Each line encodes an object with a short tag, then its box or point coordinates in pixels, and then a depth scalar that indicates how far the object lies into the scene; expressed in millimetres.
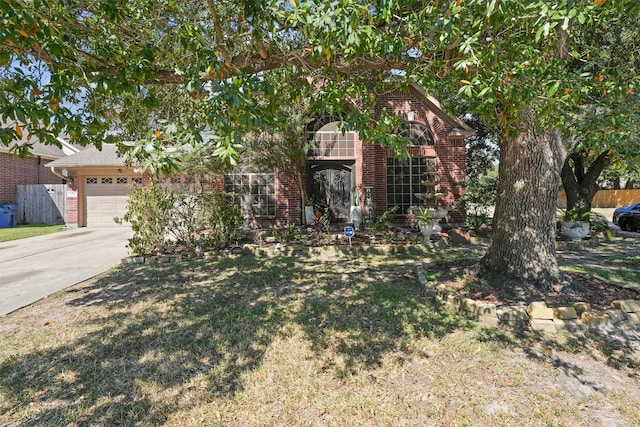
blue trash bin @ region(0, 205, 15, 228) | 16016
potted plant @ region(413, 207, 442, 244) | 9547
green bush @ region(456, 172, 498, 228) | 11805
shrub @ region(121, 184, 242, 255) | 7750
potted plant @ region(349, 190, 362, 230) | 11273
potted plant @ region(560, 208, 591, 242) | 9930
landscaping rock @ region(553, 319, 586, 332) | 3914
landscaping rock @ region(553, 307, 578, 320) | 4004
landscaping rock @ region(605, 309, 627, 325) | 4078
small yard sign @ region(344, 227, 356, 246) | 8450
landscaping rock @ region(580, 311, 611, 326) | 3980
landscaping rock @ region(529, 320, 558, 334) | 3928
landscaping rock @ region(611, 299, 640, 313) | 4266
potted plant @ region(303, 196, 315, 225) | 11966
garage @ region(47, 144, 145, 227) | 15195
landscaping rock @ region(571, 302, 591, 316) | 4166
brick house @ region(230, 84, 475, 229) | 12641
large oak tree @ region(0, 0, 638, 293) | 2926
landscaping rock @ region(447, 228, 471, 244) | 10391
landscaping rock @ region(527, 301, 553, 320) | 4023
